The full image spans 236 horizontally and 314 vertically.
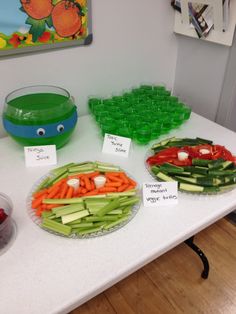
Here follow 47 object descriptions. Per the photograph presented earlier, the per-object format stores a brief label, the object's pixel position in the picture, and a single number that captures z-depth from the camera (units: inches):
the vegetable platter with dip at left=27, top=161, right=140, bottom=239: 27.6
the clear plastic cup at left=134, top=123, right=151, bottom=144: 40.5
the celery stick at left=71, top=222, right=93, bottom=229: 27.5
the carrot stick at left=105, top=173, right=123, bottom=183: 32.6
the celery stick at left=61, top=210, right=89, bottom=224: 27.5
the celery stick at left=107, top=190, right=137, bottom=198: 30.4
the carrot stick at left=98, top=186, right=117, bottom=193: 31.0
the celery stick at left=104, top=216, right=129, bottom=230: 27.8
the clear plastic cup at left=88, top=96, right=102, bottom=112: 47.1
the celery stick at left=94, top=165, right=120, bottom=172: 34.2
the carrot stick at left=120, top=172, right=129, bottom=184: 32.6
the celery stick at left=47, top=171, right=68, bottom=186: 32.6
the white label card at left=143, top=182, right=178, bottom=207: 31.1
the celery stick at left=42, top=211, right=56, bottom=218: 28.3
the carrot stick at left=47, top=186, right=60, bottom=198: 30.2
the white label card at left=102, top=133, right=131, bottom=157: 38.9
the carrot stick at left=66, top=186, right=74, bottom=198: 30.3
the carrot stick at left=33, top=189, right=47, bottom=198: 30.6
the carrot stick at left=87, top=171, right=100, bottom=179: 33.0
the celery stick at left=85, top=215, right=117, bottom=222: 27.8
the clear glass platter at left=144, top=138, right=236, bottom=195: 32.5
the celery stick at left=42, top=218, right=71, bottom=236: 27.0
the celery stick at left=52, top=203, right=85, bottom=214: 28.4
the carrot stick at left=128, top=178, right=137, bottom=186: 32.7
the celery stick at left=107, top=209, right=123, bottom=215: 28.8
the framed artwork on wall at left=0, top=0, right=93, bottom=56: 36.1
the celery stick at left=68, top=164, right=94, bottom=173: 34.2
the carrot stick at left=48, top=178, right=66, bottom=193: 31.0
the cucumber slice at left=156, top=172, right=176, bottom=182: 33.2
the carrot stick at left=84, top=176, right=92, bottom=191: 31.4
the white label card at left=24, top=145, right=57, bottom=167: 36.3
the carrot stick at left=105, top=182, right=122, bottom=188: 31.9
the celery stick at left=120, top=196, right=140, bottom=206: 29.9
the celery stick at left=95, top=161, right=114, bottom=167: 35.3
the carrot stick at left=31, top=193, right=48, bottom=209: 29.7
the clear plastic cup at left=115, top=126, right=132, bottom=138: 41.0
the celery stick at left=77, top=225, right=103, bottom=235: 27.2
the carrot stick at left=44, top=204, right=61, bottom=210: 29.1
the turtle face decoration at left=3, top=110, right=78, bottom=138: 35.6
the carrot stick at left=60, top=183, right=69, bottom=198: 30.2
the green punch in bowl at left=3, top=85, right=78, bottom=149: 35.5
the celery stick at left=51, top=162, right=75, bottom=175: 34.3
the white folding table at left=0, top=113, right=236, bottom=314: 22.7
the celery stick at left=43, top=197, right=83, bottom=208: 29.2
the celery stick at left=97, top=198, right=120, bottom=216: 28.3
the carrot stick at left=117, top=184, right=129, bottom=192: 31.4
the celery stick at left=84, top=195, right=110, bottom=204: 29.3
